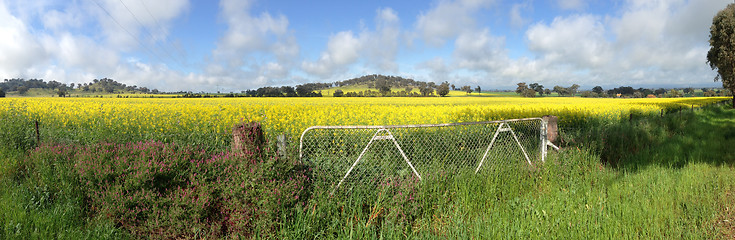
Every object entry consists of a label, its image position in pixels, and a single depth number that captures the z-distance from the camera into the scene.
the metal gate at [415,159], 4.57
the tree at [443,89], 65.40
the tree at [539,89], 75.93
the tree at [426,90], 65.07
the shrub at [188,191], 3.72
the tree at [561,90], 84.05
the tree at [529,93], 64.78
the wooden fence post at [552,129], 6.91
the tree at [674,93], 70.50
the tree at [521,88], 69.69
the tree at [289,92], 51.66
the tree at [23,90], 82.75
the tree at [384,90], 61.35
